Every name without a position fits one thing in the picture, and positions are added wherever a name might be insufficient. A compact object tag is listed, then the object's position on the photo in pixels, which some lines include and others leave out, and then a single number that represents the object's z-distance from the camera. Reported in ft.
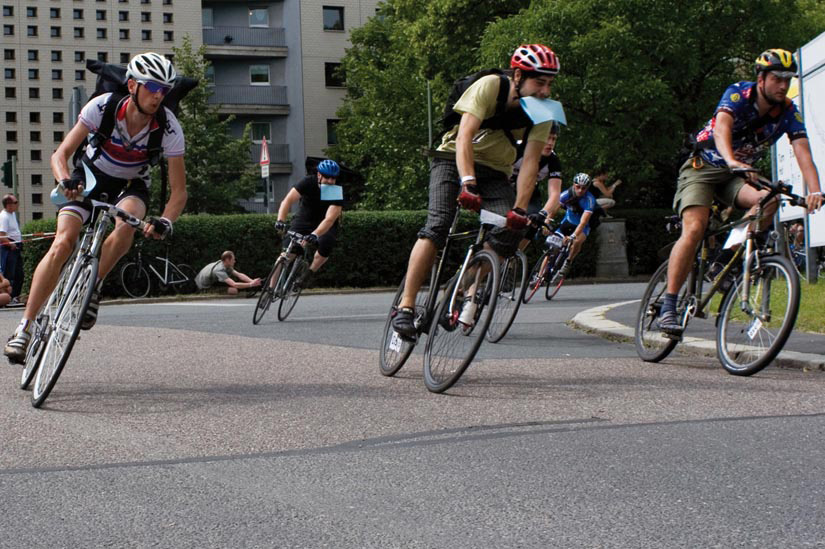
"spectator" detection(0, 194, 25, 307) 63.41
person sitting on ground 69.41
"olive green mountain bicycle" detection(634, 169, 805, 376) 21.89
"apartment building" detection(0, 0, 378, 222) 196.03
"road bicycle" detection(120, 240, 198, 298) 71.41
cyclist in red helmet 21.44
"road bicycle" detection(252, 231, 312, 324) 42.04
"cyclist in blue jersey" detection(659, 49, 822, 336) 22.70
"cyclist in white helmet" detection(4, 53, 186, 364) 21.06
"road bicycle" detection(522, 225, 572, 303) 49.75
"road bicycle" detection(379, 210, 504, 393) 20.83
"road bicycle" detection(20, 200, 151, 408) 20.01
